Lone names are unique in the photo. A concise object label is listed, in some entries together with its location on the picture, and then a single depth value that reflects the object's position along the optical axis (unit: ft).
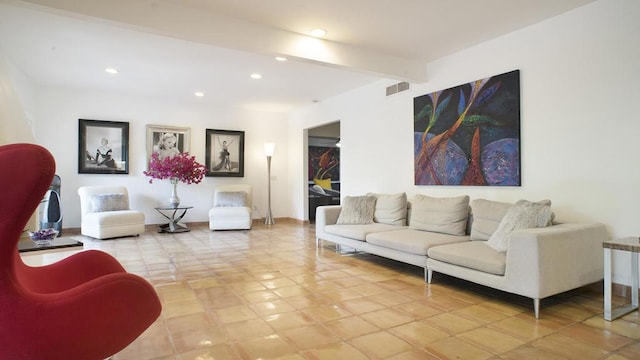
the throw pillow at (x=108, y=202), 20.08
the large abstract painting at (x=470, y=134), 12.48
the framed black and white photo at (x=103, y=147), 21.71
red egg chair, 3.56
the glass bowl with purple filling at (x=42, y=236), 8.80
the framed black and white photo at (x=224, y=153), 25.41
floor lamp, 25.94
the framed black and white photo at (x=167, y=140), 23.62
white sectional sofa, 8.52
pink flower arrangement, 21.91
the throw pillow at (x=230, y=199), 23.73
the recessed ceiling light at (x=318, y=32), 12.36
